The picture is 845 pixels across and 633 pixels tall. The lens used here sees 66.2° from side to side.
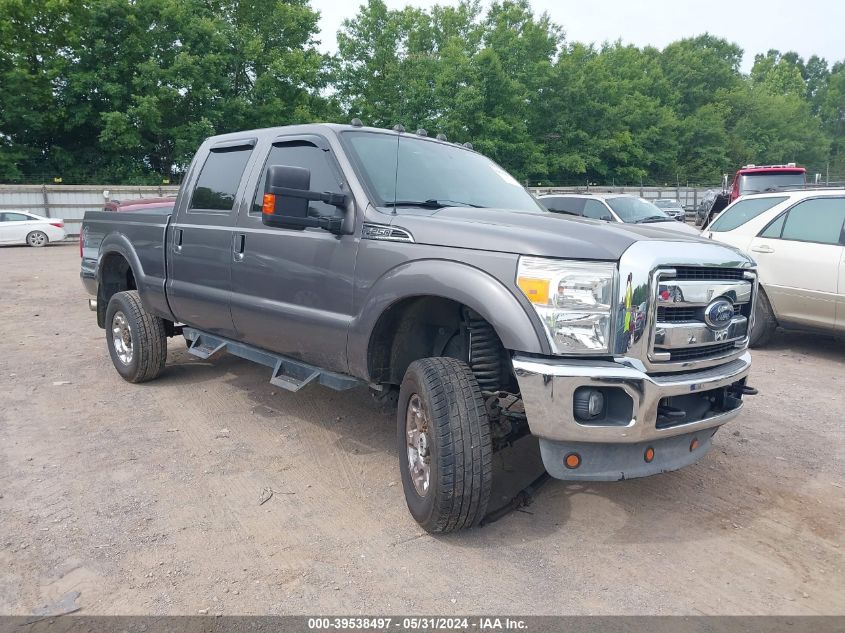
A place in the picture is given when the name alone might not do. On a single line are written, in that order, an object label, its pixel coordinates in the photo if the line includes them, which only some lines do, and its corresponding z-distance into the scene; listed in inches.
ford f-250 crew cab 113.7
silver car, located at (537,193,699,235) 506.3
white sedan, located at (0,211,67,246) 828.0
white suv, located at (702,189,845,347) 264.5
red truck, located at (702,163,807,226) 732.0
